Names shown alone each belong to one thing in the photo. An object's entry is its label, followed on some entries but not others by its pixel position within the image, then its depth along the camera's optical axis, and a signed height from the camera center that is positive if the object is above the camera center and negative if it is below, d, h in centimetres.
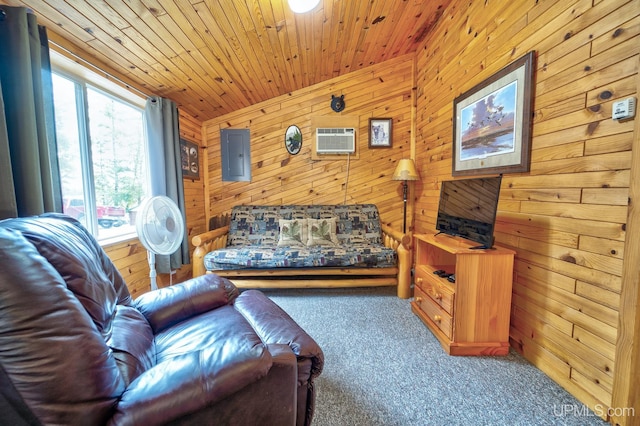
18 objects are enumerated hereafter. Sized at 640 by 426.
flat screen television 164 -12
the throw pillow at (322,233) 301 -49
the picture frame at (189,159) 302 +42
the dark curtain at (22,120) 123 +38
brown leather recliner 62 -52
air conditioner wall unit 342 +71
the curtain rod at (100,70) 166 +95
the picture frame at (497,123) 164 +52
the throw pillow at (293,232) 302 -48
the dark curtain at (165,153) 246 +40
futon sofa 256 -62
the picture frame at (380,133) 342 +80
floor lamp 302 +25
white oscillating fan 166 -23
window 185 +33
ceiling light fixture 177 +132
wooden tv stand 163 -72
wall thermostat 110 +36
